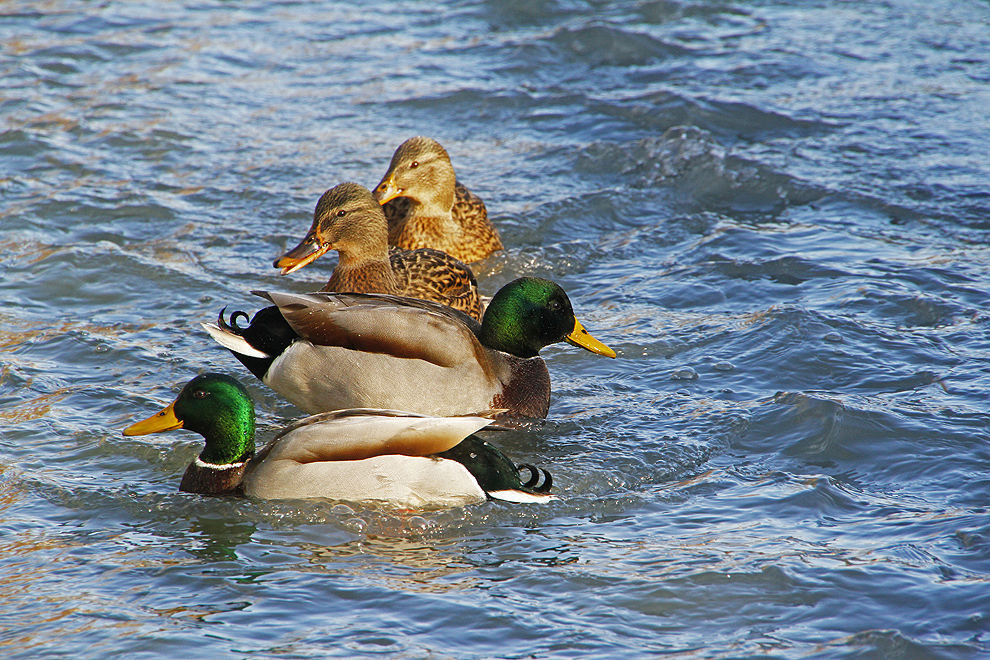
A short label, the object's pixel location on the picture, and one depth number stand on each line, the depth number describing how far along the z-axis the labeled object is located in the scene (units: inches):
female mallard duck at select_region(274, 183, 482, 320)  572.4
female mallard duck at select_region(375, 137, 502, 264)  655.8
